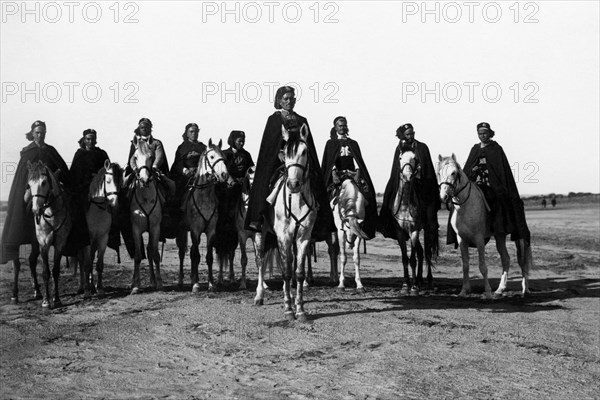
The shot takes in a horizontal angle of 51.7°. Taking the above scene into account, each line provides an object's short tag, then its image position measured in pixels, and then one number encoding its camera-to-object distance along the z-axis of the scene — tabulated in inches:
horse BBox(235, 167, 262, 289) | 537.3
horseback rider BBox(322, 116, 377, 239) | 548.1
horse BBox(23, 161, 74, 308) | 432.8
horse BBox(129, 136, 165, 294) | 510.8
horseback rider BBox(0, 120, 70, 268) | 467.2
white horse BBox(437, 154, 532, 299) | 488.7
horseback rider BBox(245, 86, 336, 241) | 418.6
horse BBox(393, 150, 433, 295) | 530.0
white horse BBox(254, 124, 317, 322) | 402.9
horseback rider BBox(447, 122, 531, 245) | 526.6
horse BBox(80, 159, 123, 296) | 485.7
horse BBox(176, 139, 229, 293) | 521.3
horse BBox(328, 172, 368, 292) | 533.0
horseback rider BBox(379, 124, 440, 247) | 538.0
